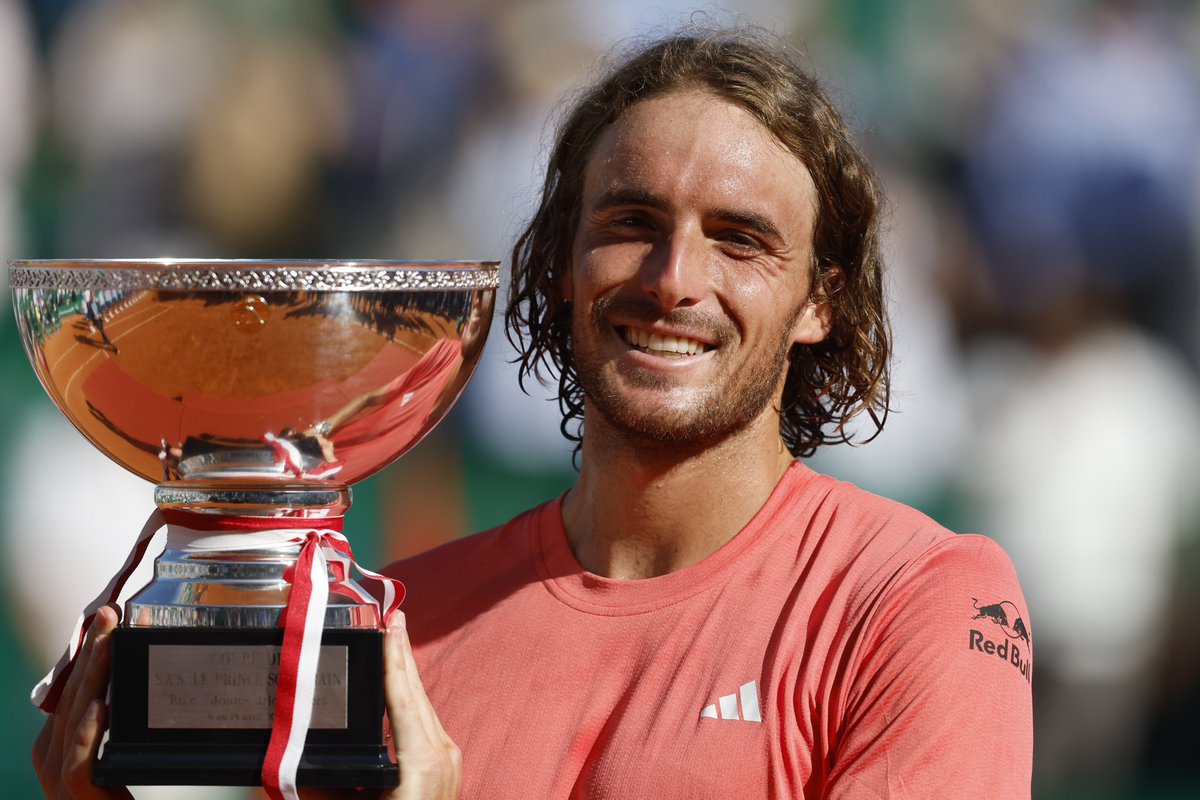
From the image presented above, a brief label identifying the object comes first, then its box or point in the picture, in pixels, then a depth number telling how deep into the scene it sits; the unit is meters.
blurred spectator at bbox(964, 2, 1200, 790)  11.29
